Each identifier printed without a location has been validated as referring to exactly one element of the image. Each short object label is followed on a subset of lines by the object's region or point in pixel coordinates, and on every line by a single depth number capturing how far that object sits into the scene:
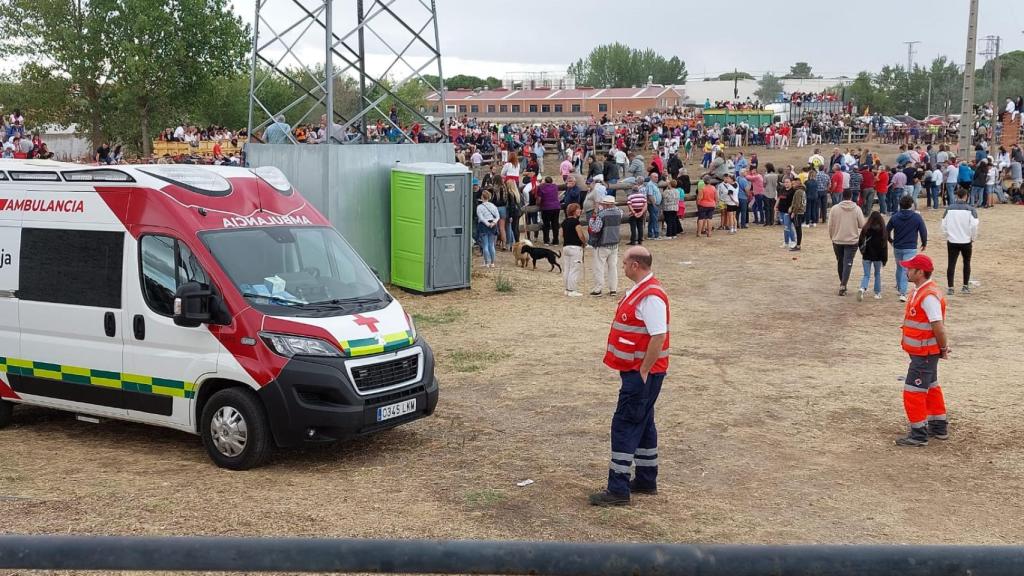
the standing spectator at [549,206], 24.05
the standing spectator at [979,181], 31.07
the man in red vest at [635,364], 7.29
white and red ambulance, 8.12
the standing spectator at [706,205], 26.28
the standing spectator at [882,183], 29.26
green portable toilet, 17.14
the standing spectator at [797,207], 22.70
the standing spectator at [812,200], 27.25
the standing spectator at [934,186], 31.20
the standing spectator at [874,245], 16.84
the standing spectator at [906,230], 16.28
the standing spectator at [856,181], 28.77
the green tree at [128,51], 42.41
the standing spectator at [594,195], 19.54
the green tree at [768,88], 128.09
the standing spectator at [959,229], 17.22
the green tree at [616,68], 164.88
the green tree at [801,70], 177.00
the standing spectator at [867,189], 29.23
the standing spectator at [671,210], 25.84
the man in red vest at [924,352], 9.06
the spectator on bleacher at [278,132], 18.04
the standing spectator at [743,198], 27.98
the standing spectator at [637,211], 23.53
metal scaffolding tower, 16.70
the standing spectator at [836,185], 29.02
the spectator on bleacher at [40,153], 26.16
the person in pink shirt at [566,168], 29.96
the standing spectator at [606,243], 17.44
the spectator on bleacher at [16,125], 30.22
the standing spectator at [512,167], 24.45
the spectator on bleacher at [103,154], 27.13
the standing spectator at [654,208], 25.75
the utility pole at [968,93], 32.47
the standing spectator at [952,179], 30.94
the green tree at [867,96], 111.81
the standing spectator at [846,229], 17.36
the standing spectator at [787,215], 23.34
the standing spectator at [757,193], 28.28
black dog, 20.59
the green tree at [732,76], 137.25
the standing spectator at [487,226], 20.41
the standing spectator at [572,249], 17.62
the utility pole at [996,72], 51.34
